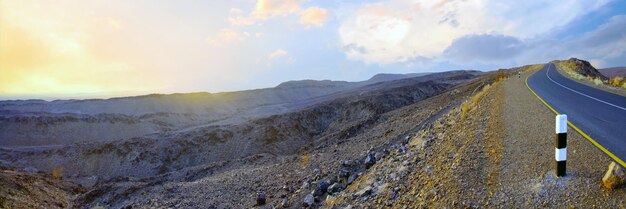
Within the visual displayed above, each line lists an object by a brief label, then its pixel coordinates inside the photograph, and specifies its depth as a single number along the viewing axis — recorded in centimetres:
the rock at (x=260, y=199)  1250
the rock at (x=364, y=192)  848
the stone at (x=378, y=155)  1257
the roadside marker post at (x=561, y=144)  553
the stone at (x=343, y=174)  1154
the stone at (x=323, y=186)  1085
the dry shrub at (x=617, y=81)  2610
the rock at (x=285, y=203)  1106
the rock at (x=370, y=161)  1216
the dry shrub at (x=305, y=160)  1727
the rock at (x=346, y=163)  1275
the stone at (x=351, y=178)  1095
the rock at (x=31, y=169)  3554
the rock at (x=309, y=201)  1018
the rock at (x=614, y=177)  518
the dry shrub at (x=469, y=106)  1401
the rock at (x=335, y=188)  1054
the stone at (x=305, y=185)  1215
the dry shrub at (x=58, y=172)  3376
